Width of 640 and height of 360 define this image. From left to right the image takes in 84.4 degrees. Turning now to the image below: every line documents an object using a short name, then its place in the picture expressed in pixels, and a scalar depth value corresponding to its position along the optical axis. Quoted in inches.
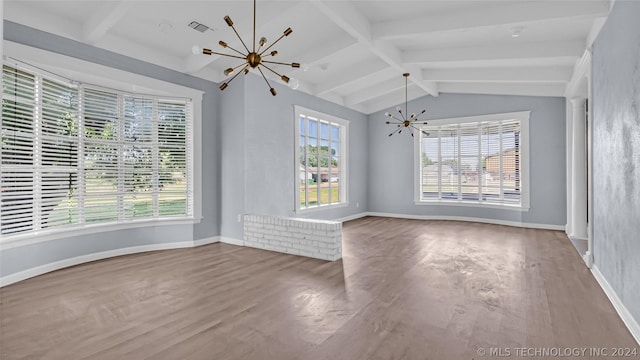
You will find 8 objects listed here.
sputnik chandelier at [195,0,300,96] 137.4
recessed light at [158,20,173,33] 172.6
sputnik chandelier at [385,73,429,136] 341.1
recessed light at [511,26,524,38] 179.2
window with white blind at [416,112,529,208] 297.9
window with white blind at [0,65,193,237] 154.9
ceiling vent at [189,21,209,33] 174.9
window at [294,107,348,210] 279.3
